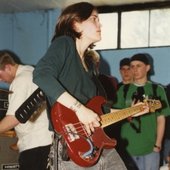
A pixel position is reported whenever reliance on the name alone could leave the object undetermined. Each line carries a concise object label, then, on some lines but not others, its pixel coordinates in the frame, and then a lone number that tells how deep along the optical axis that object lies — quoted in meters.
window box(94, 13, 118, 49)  5.64
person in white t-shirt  2.78
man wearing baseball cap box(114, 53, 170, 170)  3.59
